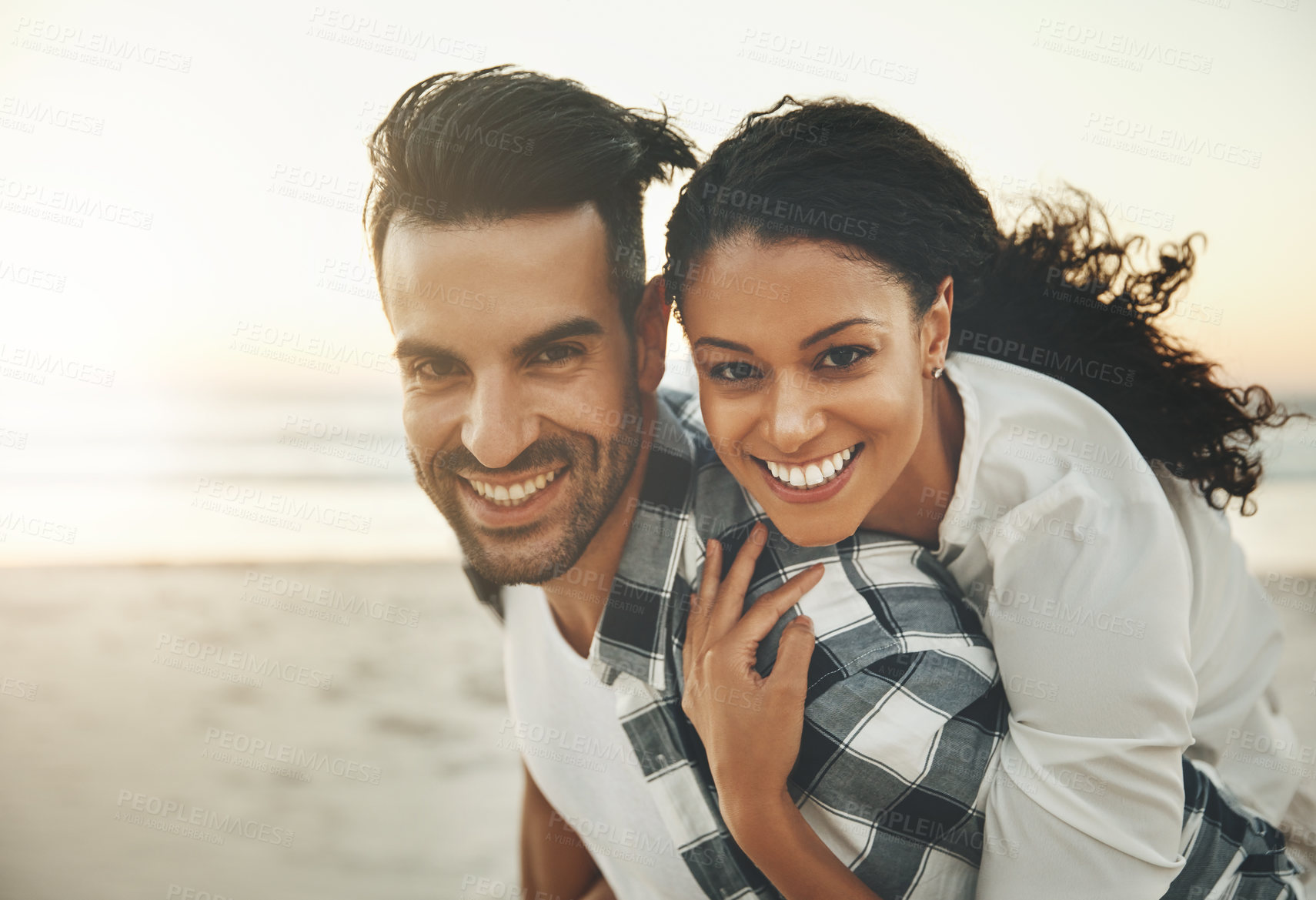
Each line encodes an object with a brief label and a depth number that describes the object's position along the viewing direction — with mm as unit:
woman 1210
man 1256
